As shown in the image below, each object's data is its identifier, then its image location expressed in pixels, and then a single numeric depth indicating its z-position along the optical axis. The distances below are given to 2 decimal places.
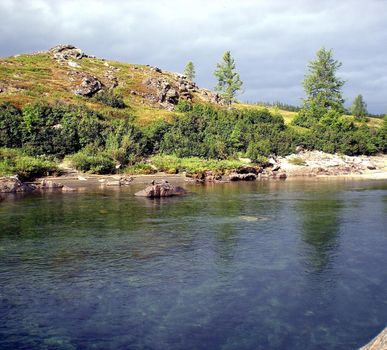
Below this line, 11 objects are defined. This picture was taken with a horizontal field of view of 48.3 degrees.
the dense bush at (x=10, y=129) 71.36
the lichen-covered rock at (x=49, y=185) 57.19
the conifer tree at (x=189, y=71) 189.75
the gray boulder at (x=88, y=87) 115.31
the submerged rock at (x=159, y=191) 49.32
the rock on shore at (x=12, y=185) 51.75
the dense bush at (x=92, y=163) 68.00
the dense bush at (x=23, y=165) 58.85
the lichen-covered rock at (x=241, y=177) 71.50
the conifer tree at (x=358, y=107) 177.65
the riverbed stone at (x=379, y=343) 9.21
